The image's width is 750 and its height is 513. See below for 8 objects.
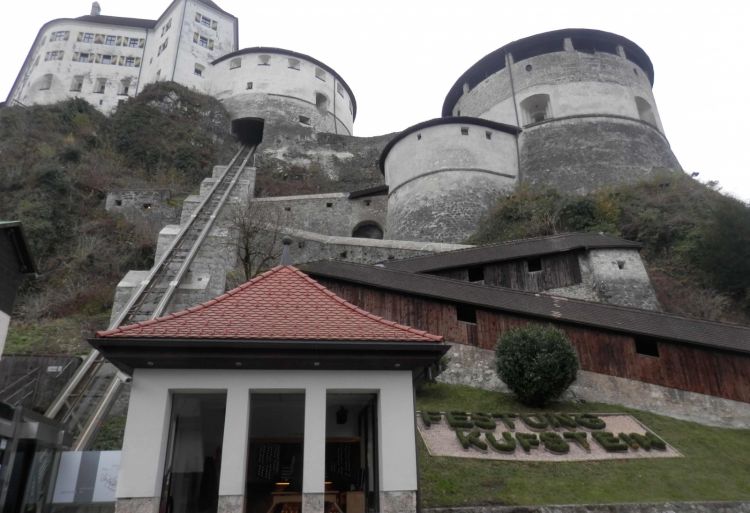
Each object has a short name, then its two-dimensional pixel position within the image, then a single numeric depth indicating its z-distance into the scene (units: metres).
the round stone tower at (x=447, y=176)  27.38
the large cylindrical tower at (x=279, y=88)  40.75
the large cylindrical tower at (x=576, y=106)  29.33
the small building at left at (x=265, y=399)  6.19
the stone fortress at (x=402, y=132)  24.02
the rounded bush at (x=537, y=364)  12.00
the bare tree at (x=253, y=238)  20.03
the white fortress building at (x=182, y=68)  41.78
